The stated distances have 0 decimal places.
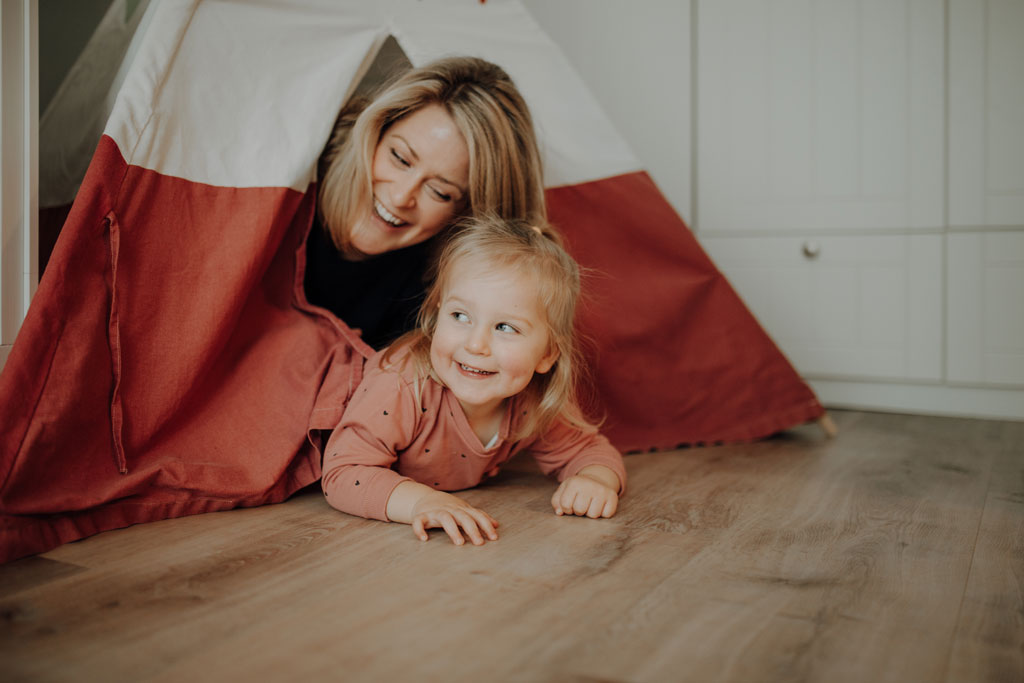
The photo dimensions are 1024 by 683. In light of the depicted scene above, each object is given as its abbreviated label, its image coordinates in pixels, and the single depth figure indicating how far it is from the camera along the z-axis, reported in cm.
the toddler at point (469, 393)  100
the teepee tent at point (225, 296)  92
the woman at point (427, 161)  121
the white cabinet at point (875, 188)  170
